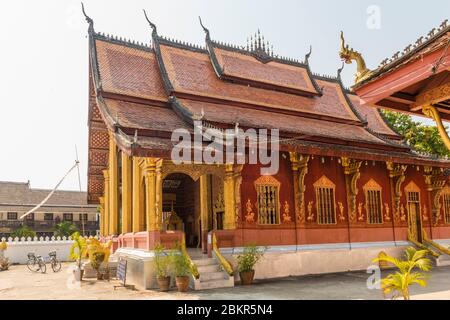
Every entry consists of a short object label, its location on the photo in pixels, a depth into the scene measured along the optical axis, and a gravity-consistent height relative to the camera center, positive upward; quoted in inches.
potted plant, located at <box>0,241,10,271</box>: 731.4 -74.7
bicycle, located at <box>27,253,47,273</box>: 685.3 -80.5
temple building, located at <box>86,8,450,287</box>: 475.2 +54.0
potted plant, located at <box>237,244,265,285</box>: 432.8 -55.2
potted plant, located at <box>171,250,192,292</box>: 386.6 -53.7
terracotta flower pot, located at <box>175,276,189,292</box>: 385.7 -65.3
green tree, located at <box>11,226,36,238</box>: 1444.4 -50.5
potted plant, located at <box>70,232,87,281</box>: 488.1 -44.9
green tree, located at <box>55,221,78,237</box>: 1525.8 -43.8
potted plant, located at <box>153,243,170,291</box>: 395.2 -52.1
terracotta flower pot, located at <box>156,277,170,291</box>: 394.6 -65.5
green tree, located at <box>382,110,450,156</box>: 930.7 +154.2
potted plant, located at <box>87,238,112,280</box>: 493.7 -47.5
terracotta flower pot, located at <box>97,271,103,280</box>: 500.7 -71.5
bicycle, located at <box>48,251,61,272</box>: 668.9 -74.7
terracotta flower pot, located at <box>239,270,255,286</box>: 432.1 -68.5
